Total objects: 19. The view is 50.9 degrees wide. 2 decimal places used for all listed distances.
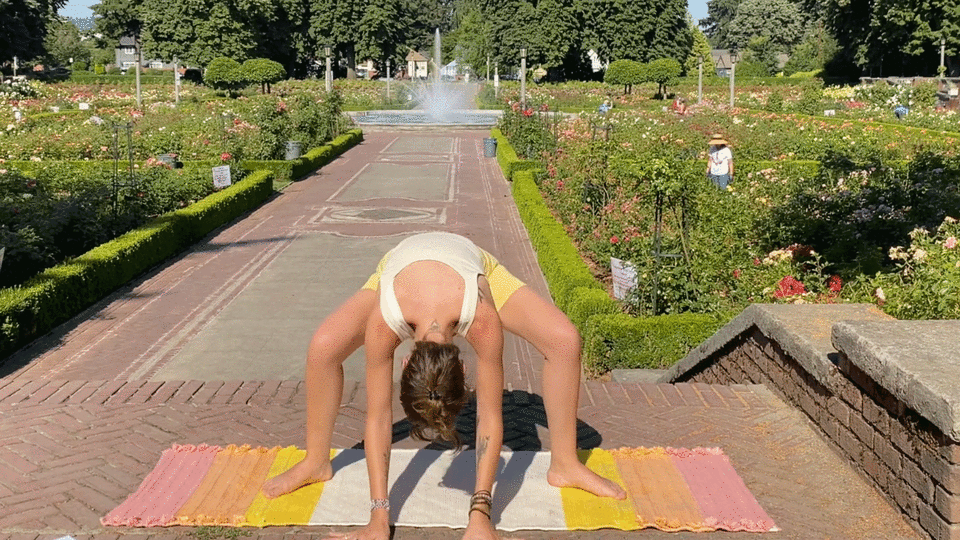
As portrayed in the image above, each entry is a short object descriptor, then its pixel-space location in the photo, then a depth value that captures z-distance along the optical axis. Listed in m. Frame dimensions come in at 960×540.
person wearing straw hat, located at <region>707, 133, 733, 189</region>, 13.92
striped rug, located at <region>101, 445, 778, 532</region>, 4.02
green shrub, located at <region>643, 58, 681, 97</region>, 52.66
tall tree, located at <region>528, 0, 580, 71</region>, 59.84
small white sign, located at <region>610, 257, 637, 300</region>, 8.70
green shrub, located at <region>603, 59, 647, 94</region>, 53.47
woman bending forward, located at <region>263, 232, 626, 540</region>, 3.26
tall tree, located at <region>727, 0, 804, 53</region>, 85.12
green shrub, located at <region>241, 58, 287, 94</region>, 52.53
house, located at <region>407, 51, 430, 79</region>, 103.28
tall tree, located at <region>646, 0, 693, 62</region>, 59.75
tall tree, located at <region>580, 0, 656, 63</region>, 59.16
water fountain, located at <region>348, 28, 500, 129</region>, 39.91
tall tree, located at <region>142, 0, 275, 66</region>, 57.91
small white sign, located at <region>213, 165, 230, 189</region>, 17.38
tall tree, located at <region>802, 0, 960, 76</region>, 45.72
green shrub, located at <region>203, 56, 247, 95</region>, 52.84
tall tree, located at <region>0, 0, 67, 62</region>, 50.94
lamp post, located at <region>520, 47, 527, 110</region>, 33.01
